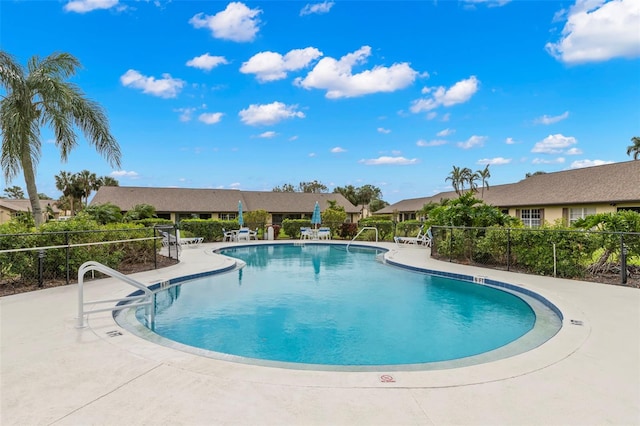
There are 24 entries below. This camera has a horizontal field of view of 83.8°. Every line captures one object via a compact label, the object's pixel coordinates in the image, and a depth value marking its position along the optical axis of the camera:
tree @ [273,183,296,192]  76.12
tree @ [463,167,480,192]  49.99
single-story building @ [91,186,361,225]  34.78
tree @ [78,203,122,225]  20.90
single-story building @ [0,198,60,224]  35.66
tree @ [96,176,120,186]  50.59
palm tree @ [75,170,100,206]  49.47
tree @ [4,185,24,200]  82.79
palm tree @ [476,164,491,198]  47.86
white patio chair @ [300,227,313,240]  22.58
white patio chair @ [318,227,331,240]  22.37
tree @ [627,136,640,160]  46.18
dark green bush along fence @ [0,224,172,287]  7.37
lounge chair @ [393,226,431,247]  18.14
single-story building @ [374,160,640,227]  20.45
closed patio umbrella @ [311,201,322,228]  22.72
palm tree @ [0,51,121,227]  9.99
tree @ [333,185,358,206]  62.99
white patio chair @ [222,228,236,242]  21.85
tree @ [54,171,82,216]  49.59
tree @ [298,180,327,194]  75.44
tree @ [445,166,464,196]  52.12
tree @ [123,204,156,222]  26.50
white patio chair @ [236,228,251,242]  21.75
